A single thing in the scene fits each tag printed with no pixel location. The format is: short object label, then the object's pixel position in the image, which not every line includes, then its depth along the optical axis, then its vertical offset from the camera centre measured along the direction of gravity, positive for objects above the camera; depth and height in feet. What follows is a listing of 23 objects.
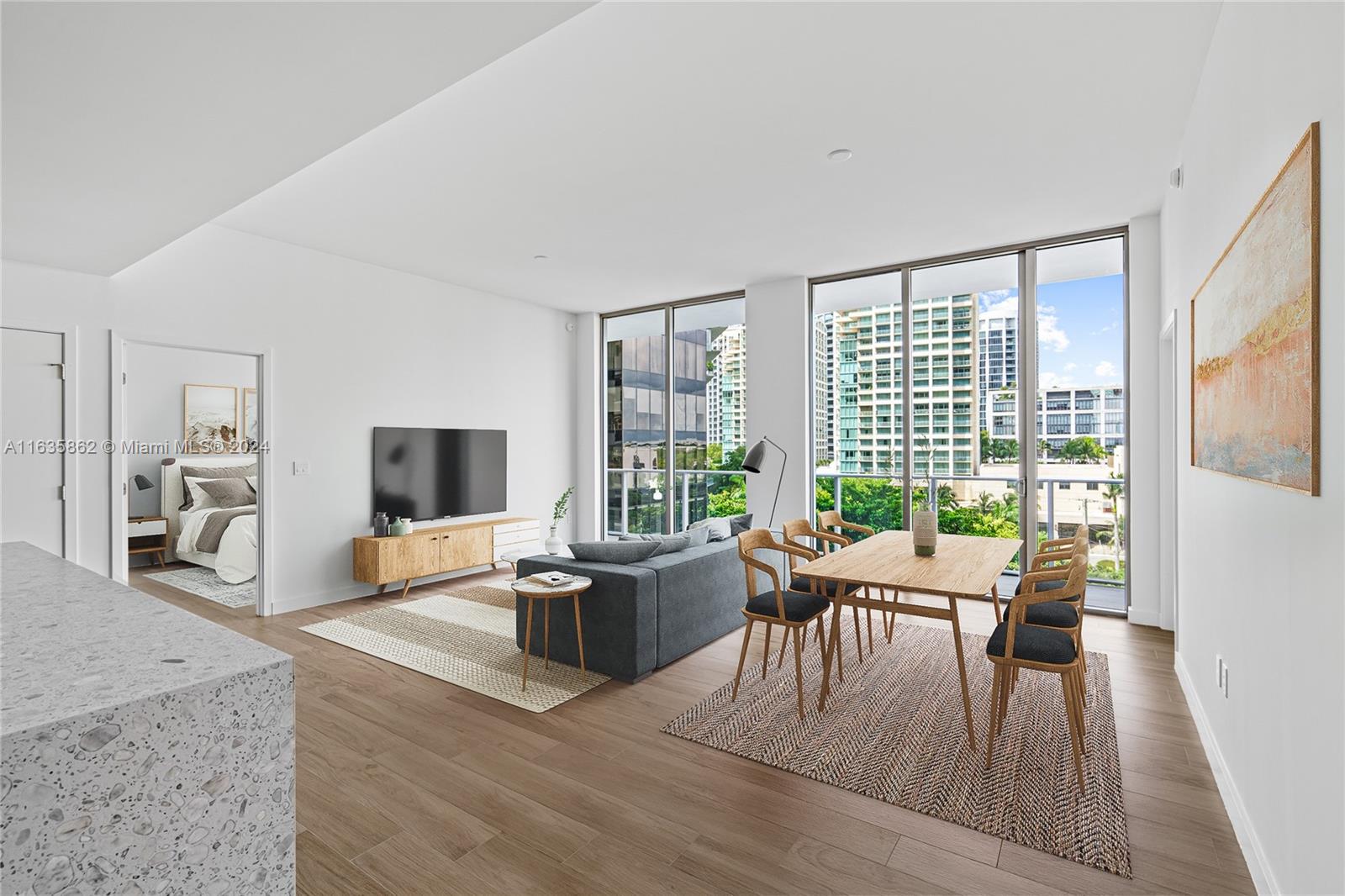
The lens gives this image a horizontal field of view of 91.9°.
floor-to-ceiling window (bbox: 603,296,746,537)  22.35 +1.06
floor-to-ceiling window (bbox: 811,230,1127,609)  15.93 +1.36
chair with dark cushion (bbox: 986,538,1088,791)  7.96 -2.64
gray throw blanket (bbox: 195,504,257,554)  20.36 -2.66
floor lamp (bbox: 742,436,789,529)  15.28 -0.32
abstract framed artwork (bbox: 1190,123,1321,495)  4.83 +0.95
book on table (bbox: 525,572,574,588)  11.53 -2.42
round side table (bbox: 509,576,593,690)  11.03 -2.52
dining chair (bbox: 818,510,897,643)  14.46 -1.74
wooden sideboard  17.34 -3.03
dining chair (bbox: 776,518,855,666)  11.78 -2.00
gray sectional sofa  11.54 -3.13
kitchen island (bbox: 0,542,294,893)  1.73 -0.94
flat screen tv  18.62 -0.84
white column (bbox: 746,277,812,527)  19.69 +1.77
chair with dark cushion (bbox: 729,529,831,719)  10.28 -2.62
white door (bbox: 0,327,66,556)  12.24 +0.13
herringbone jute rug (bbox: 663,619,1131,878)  7.30 -4.15
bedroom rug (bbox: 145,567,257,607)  17.49 -4.10
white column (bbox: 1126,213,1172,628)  14.53 +0.65
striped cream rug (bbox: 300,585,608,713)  11.37 -4.20
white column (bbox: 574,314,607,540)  24.93 +0.52
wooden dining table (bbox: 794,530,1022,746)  8.85 -1.90
